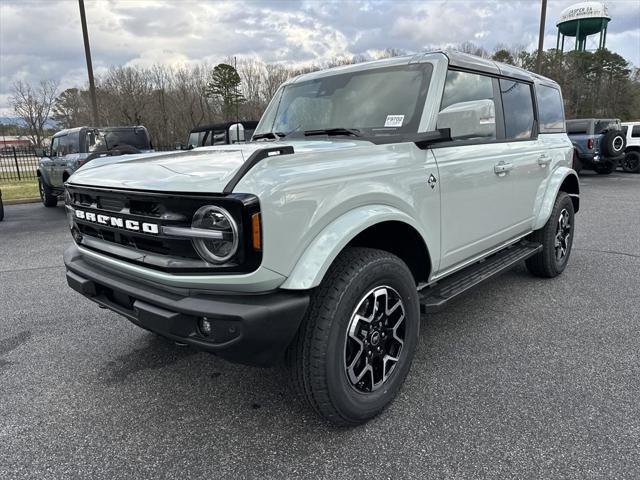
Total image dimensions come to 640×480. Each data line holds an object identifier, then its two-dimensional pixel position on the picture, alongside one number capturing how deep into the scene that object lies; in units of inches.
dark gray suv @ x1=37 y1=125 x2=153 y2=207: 400.2
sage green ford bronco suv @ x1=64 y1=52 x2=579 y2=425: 76.6
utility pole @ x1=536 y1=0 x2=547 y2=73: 715.4
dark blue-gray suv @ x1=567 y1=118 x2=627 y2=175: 579.8
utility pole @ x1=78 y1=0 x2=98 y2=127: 571.2
